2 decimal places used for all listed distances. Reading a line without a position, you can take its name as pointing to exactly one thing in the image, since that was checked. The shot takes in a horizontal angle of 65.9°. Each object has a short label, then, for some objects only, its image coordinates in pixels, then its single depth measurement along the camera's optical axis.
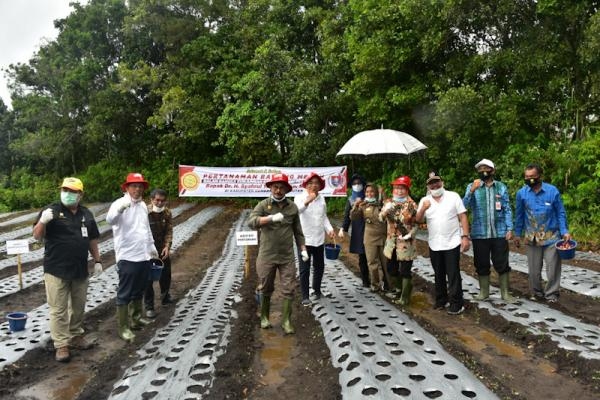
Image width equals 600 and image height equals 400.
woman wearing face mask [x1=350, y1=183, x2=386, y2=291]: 5.66
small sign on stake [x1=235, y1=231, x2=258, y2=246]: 6.65
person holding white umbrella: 5.96
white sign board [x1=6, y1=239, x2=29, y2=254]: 6.49
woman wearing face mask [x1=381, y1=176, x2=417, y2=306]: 5.14
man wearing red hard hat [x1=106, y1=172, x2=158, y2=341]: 4.48
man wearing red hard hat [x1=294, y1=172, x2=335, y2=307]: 5.23
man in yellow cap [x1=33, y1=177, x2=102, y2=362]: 4.16
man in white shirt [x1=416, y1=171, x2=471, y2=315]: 4.82
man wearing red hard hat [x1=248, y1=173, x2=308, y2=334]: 4.64
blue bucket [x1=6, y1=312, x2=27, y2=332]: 4.77
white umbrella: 7.88
